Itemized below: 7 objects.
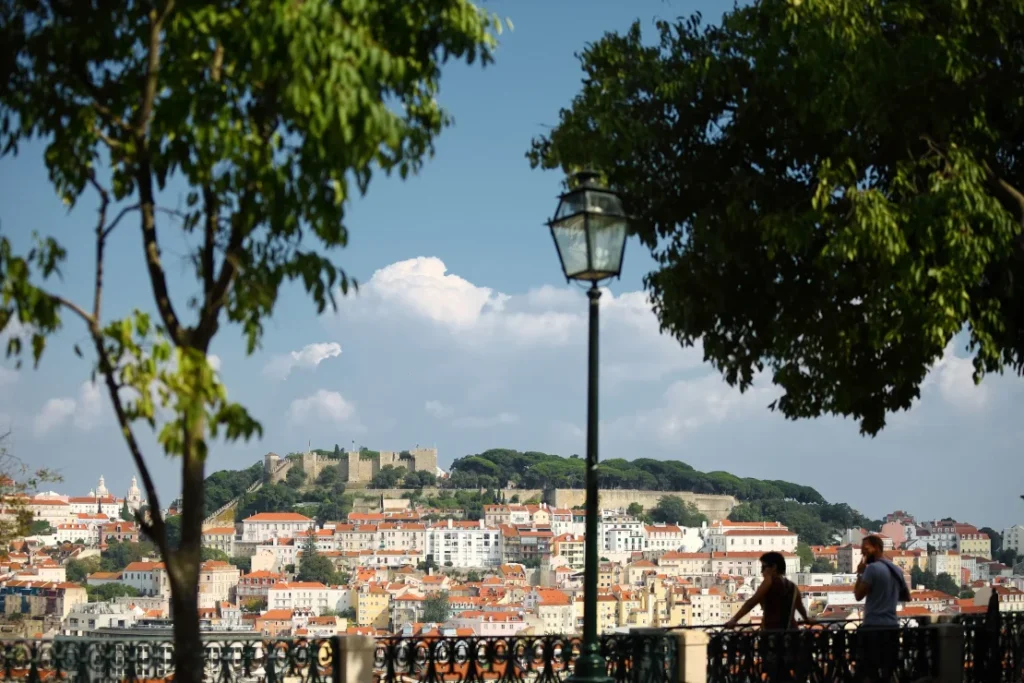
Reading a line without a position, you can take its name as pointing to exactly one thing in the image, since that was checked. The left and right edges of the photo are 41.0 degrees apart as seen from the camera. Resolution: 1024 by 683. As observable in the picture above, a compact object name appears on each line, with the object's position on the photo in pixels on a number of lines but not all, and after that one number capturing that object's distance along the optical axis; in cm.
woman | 982
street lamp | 831
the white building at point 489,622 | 10988
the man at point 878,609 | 1015
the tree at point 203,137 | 591
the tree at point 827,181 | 1128
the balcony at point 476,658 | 904
